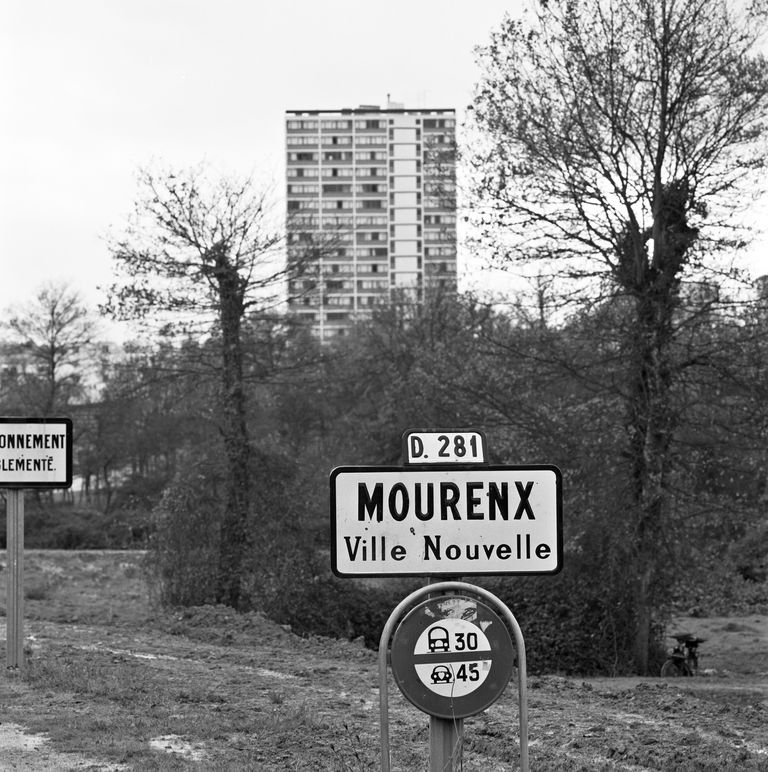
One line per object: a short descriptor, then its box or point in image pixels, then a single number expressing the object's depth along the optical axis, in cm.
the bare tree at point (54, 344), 5844
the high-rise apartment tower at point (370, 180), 12794
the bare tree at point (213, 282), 2669
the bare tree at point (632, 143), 2177
